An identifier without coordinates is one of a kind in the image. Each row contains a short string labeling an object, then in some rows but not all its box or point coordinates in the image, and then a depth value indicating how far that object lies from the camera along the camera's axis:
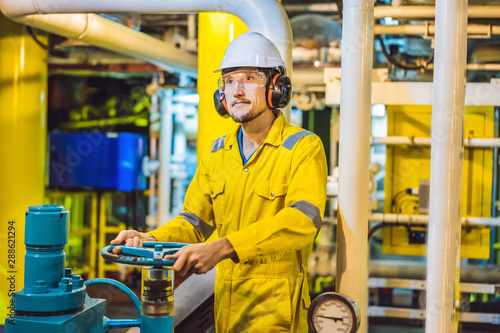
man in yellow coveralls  2.18
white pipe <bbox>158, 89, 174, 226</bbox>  6.48
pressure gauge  2.20
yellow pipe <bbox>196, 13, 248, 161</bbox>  3.55
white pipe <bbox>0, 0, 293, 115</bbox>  2.91
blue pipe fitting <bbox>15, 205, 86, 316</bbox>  1.79
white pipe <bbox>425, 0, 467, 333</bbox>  2.42
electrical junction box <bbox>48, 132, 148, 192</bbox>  6.65
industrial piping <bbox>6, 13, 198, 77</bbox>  3.92
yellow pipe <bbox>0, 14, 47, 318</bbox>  4.96
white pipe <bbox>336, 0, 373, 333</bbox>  2.49
